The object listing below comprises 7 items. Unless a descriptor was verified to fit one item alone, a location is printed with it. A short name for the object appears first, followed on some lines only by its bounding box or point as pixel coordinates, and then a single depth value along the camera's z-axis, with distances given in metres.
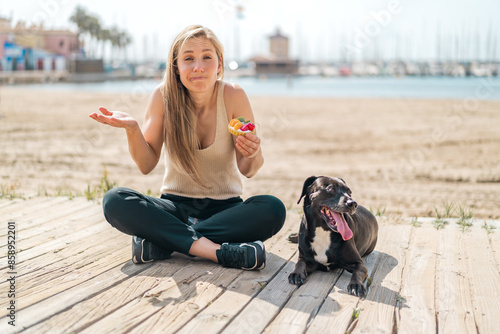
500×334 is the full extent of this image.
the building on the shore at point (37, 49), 58.75
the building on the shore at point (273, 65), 102.25
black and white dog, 2.79
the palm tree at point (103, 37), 81.50
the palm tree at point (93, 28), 78.69
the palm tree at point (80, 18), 76.88
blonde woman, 3.11
